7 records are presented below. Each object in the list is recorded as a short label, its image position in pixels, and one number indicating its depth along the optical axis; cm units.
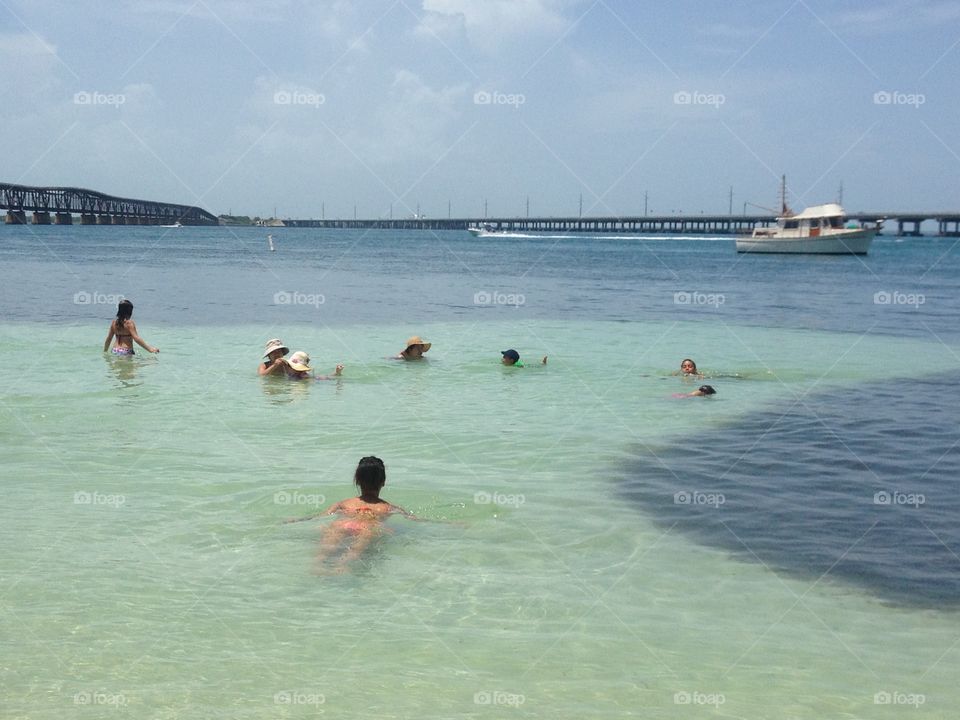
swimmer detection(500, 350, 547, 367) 2030
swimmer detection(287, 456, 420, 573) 886
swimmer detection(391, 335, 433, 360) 2106
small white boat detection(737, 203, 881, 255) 8844
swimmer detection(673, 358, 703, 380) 1909
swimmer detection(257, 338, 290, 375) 1805
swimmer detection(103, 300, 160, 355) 2016
